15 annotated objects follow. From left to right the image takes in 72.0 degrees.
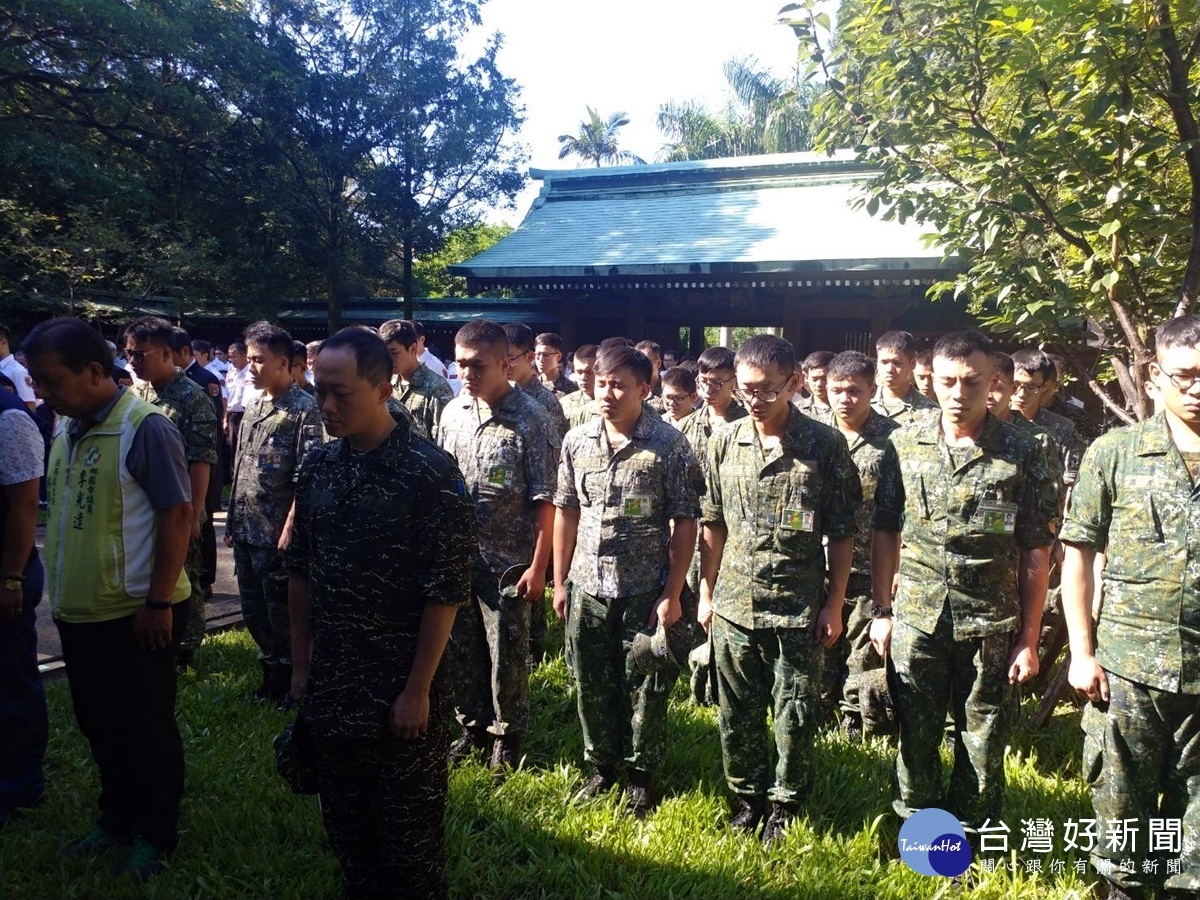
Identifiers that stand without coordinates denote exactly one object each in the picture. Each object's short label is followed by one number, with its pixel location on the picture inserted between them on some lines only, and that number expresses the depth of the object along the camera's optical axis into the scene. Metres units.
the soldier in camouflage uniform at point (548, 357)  6.96
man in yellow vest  2.92
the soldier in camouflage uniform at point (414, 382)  5.02
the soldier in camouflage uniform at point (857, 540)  4.27
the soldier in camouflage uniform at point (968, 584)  3.04
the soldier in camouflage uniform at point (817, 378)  5.93
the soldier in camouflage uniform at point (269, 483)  4.42
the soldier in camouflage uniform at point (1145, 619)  2.60
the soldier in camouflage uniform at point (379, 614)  2.33
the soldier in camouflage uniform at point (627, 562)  3.44
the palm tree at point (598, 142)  35.77
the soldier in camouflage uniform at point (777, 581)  3.23
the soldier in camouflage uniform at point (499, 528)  3.75
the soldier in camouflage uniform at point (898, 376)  5.14
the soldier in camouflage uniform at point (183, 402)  4.38
